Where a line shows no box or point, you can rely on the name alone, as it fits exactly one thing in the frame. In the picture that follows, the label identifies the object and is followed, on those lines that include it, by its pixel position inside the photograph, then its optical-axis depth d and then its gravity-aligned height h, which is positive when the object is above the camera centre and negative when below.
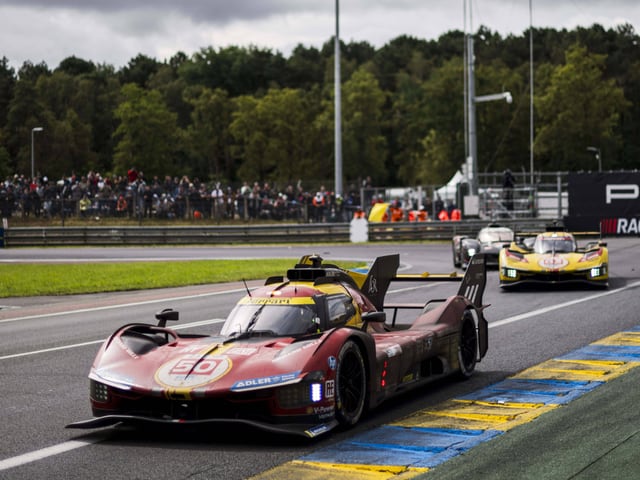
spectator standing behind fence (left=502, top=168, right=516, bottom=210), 43.66 +0.54
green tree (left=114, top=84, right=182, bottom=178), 91.69 +6.75
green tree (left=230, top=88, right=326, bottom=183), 99.50 +6.97
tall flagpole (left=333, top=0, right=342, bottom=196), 47.81 +4.31
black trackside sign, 40.88 +0.10
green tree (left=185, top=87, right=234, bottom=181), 110.56 +8.52
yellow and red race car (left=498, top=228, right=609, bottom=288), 20.52 -1.21
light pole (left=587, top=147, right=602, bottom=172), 89.48 +4.68
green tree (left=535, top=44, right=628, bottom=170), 92.94 +8.55
